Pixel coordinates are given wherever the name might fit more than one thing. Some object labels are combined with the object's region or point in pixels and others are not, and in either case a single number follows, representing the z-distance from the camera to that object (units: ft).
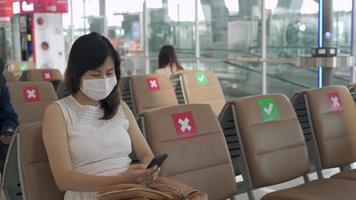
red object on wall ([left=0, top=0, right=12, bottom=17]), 31.58
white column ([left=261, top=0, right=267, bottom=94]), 22.57
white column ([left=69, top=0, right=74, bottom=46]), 39.93
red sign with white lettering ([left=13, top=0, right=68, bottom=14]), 27.78
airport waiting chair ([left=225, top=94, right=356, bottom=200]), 7.93
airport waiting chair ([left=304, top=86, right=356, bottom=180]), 9.11
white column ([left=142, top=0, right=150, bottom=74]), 32.31
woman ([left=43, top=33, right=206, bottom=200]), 6.06
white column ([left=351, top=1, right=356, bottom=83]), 18.04
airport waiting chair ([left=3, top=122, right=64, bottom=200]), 6.26
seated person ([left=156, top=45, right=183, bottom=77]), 18.08
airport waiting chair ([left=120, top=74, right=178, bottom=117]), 14.08
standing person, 8.75
